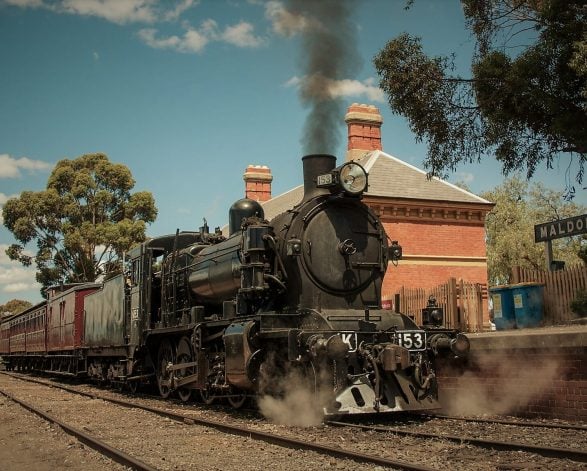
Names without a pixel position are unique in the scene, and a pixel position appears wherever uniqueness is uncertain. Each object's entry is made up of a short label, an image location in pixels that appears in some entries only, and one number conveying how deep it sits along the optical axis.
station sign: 12.62
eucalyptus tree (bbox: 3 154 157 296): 33.47
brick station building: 23.77
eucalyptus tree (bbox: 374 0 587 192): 10.57
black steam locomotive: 8.14
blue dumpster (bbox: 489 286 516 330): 14.56
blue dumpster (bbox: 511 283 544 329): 14.10
